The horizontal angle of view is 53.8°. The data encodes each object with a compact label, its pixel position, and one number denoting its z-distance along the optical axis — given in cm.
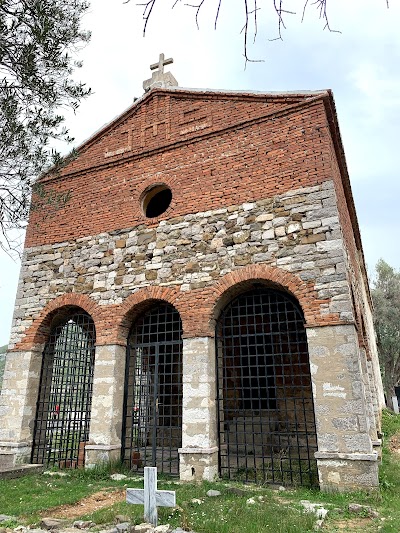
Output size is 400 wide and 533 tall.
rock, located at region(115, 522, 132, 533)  432
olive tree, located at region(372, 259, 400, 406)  2733
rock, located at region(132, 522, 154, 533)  422
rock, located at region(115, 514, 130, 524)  463
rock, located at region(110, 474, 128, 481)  702
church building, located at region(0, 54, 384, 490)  659
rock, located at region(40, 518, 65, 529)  465
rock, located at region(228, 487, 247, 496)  570
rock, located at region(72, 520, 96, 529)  461
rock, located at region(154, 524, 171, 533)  414
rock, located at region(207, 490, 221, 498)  572
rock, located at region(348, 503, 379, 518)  481
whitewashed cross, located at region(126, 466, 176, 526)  454
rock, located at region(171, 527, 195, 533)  417
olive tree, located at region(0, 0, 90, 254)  514
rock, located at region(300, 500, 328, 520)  476
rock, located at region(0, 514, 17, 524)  491
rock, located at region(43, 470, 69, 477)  756
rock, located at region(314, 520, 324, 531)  432
